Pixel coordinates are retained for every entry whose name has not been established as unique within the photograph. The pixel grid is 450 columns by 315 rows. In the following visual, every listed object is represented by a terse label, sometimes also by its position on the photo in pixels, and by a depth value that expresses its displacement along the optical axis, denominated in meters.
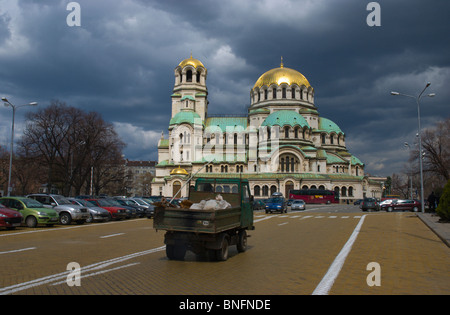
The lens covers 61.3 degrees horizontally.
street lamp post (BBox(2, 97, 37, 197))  32.51
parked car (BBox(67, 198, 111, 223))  24.31
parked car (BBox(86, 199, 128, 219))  26.19
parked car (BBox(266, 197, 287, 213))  35.56
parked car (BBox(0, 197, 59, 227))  19.80
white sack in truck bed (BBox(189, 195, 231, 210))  10.20
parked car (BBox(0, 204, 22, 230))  17.50
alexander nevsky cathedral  70.88
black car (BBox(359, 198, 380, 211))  42.44
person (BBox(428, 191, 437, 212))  32.47
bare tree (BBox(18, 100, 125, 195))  44.31
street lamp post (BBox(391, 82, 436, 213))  32.03
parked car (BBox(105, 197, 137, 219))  27.71
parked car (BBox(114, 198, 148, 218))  30.08
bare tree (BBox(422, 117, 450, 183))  48.34
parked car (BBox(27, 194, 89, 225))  22.17
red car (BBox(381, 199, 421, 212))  42.12
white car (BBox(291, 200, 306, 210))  43.39
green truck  9.36
